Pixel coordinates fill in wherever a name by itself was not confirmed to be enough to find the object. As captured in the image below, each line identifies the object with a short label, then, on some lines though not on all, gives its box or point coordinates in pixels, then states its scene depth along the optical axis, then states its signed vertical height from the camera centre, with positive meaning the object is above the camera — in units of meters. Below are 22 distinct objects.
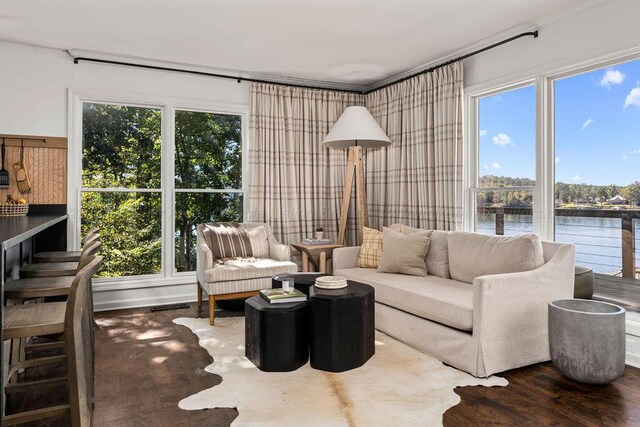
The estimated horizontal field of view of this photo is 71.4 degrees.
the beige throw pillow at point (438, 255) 3.89 -0.36
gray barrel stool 2.59 -0.77
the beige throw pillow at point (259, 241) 4.68 -0.27
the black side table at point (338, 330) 2.86 -0.75
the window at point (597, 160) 3.23 +0.42
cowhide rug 2.24 -1.01
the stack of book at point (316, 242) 4.88 -0.29
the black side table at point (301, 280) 3.37 -0.51
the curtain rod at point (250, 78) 3.92 +1.57
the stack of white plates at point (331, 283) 3.10 -0.47
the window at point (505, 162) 3.92 +0.49
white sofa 2.77 -0.65
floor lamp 4.29 +0.76
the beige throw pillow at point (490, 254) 3.14 -0.30
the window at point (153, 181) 4.63 +0.39
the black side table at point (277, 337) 2.84 -0.78
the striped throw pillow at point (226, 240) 4.50 -0.25
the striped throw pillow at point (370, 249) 4.31 -0.33
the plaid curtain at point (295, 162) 5.16 +0.65
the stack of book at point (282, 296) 3.01 -0.55
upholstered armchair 3.91 -0.43
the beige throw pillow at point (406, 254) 3.91 -0.35
